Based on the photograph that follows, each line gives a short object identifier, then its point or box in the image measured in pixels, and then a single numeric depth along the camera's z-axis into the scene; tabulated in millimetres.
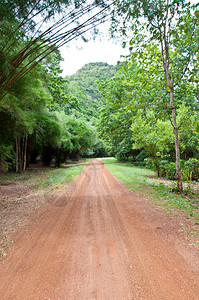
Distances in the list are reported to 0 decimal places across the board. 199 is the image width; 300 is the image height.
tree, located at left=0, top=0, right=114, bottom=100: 3874
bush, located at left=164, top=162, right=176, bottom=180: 9766
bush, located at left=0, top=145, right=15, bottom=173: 8703
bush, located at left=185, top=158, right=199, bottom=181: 10053
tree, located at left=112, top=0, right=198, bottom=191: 5590
